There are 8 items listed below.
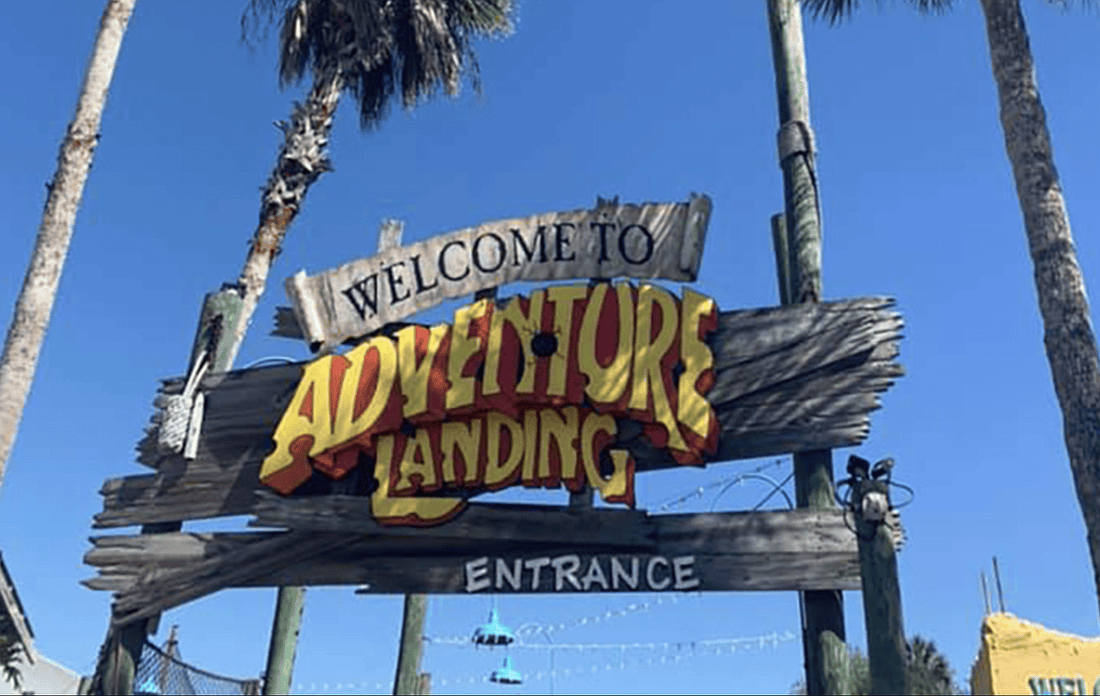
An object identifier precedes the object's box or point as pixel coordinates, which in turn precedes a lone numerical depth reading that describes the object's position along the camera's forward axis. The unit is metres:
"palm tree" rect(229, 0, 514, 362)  13.78
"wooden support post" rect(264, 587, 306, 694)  11.59
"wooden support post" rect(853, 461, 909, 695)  6.07
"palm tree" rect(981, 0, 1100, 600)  7.86
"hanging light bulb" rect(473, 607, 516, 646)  14.05
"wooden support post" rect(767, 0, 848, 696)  7.96
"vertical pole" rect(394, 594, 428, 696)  13.64
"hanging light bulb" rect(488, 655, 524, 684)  17.38
